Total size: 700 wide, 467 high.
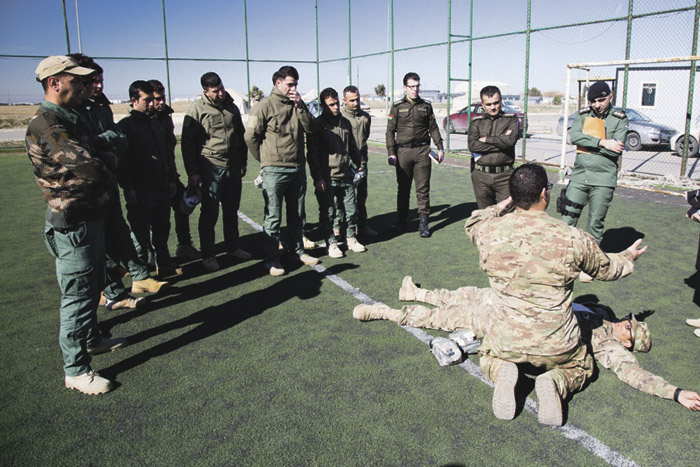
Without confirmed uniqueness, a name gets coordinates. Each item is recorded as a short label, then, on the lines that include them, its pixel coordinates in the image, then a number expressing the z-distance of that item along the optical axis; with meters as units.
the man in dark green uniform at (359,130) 6.74
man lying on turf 3.22
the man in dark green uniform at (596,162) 5.37
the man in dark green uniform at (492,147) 6.05
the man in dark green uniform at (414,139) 7.04
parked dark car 24.67
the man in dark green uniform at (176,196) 5.41
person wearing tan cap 3.15
